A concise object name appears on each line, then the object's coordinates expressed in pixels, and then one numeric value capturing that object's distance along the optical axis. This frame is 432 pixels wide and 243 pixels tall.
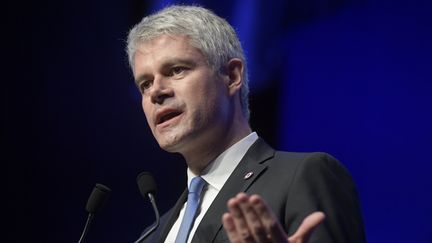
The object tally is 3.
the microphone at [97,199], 4.38
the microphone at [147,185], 4.49
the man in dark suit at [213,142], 3.58
